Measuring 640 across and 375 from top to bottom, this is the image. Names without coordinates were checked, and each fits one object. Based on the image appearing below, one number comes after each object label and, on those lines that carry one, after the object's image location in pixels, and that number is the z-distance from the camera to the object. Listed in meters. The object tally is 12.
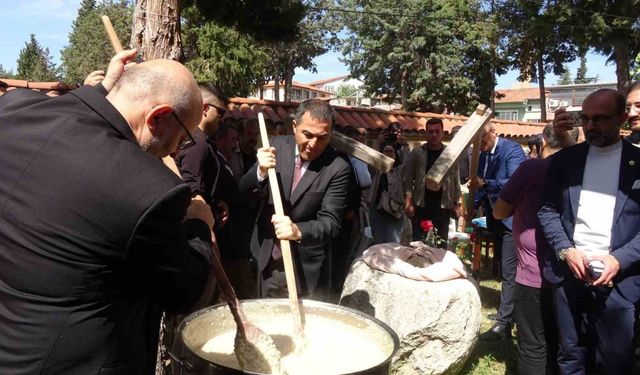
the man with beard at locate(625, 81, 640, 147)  3.35
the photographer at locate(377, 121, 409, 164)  6.27
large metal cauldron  1.82
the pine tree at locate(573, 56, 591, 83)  86.84
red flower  5.33
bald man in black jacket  1.29
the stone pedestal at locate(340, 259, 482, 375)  3.60
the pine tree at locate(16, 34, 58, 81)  50.31
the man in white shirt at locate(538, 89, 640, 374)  2.69
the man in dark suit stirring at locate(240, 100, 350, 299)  2.84
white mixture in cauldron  2.12
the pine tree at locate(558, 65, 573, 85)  89.31
